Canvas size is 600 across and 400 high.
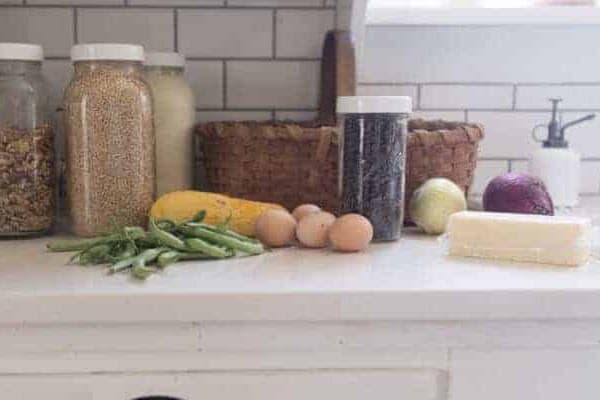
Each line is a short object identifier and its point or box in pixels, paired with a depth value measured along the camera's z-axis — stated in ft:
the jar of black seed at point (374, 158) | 3.16
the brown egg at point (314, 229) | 3.10
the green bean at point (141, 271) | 2.63
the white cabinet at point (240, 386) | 2.54
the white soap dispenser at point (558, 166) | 4.15
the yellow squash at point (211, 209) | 3.26
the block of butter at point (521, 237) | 2.83
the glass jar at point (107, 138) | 3.19
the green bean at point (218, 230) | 3.05
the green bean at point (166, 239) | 2.93
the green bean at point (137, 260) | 2.73
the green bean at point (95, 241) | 2.93
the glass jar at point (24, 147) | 3.26
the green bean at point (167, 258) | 2.80
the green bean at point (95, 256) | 2.88
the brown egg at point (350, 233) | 3.02
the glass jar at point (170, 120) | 3.66
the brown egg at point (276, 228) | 3.14
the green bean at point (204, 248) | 2.93
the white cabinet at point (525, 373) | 2.60
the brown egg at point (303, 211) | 3.25
